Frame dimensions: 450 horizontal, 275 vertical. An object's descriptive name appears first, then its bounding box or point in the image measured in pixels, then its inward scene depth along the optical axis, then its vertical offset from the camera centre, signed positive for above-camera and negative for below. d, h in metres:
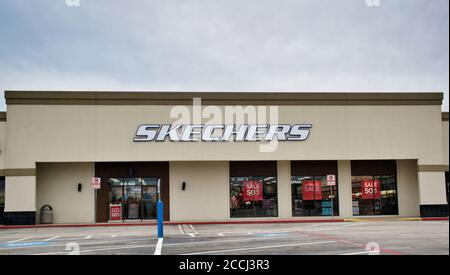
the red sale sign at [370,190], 30.36 -0.29
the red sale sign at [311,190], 29.95 -0.23
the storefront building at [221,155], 27.81 +1.75
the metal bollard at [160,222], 16.48 -1.04
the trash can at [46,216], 27.80 -1.30
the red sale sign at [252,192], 29.72 -0.27
